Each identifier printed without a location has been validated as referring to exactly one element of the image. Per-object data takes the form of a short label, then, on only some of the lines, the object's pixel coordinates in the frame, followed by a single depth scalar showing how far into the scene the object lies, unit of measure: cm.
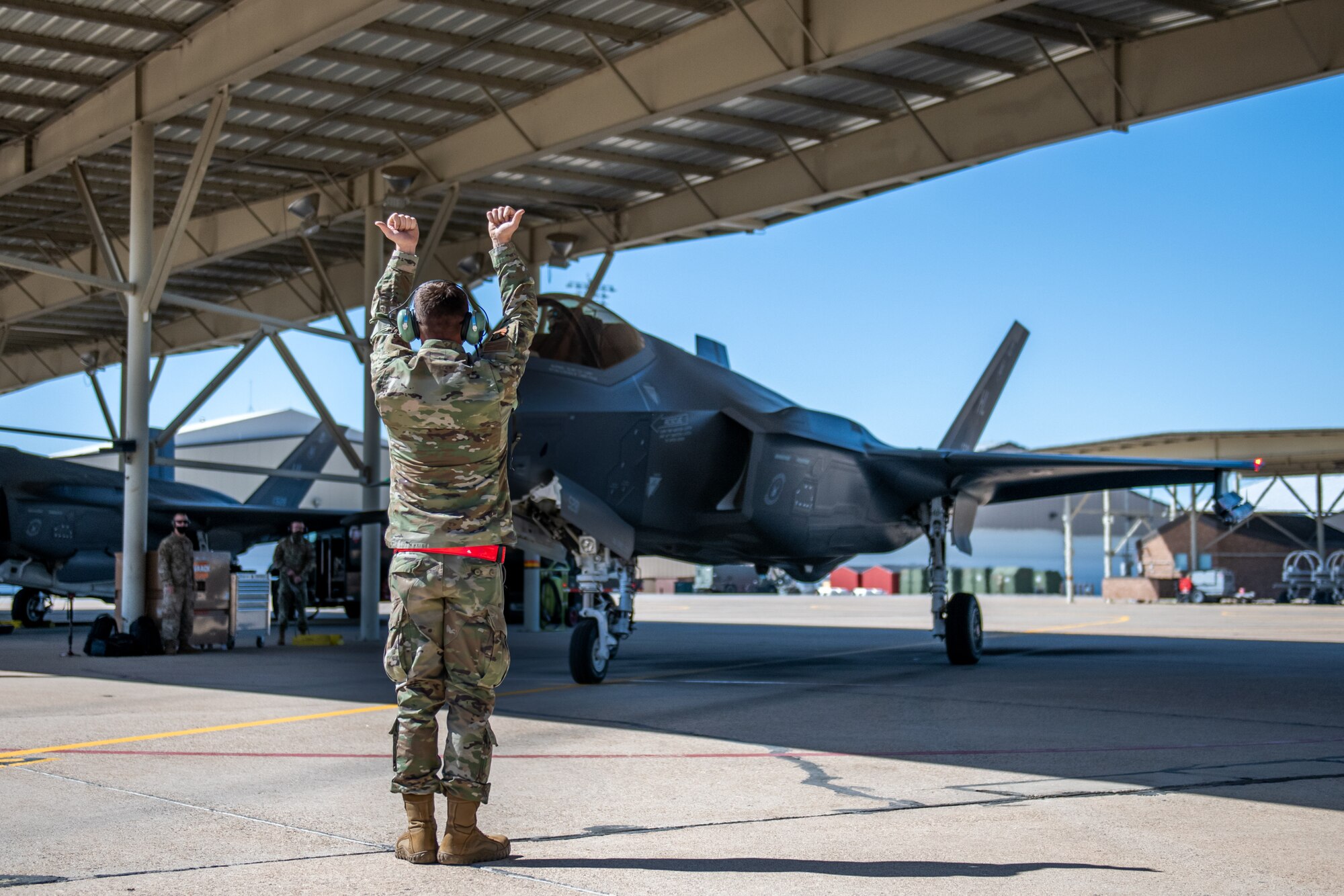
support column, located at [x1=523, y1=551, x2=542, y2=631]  2242
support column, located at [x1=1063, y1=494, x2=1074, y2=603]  3975
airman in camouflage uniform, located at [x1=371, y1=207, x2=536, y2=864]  411
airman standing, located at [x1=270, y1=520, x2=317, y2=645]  1838
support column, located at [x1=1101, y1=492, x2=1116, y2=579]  4375
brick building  5009
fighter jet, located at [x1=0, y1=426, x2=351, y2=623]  2145
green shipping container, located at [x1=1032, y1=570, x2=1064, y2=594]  5991
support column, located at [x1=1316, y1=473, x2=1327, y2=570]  4552
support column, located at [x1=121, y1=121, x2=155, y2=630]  1478
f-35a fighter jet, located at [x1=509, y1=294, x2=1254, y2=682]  1024
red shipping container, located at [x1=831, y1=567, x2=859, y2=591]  6009
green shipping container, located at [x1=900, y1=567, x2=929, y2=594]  5956
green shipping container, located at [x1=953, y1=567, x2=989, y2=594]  5900
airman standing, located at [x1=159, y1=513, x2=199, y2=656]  1466
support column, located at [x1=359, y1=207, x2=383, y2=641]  1844
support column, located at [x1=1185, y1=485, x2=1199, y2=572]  4594
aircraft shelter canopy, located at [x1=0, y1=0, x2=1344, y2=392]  1310
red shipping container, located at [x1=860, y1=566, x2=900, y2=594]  5869
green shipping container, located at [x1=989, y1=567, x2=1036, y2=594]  5981
